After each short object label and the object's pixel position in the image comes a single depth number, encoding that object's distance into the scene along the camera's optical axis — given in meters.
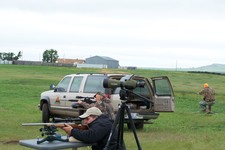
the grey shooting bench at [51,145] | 7.11
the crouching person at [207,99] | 23.55
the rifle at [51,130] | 7.25
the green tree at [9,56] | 123.22
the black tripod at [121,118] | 6.72
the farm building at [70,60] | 145.38
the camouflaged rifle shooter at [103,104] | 11.56
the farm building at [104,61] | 137.25
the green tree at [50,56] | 128.25
